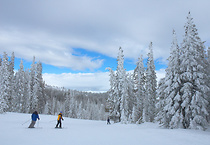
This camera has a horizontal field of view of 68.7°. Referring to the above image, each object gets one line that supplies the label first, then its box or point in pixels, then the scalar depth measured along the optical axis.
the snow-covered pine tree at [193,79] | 18.22
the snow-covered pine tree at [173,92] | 19.41
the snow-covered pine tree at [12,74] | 43.03
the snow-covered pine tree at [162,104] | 21.30
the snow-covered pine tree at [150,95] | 34.16
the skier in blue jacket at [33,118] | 15.87
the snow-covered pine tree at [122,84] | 34.44
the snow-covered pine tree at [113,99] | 36.25
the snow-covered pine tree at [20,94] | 45.17
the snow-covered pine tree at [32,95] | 43.72
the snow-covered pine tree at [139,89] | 36.19
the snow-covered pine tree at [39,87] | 45.91
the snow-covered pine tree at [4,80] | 32.73
